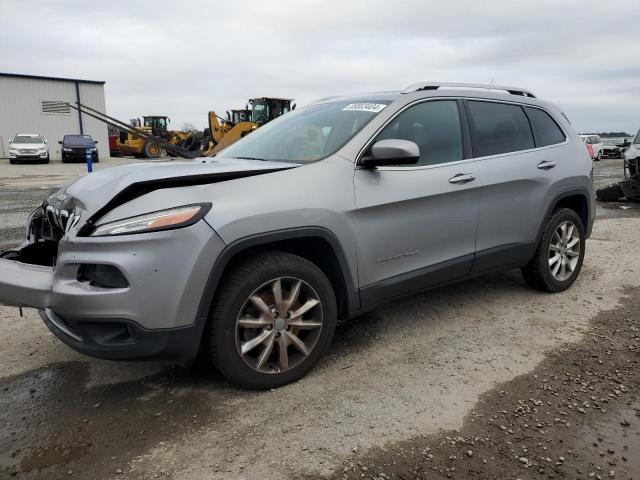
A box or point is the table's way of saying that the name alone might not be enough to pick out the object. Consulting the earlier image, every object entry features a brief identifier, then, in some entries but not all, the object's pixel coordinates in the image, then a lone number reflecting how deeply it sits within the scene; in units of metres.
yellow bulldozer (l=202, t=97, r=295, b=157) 23.92
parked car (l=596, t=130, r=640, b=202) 9.98
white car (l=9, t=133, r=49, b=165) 27.03
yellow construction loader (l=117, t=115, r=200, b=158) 31.20
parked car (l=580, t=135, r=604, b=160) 29.70
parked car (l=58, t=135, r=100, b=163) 28.28
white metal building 33.94
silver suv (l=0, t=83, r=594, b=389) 2.46
